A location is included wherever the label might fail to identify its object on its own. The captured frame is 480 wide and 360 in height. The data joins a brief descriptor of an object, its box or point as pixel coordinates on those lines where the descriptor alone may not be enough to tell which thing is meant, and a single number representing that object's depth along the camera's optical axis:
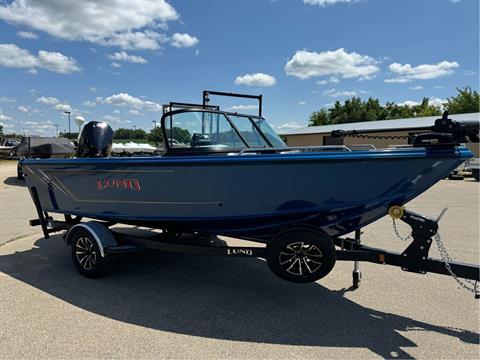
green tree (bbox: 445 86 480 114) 38.78
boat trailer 3.19
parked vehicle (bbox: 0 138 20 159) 22.10
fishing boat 3.19
